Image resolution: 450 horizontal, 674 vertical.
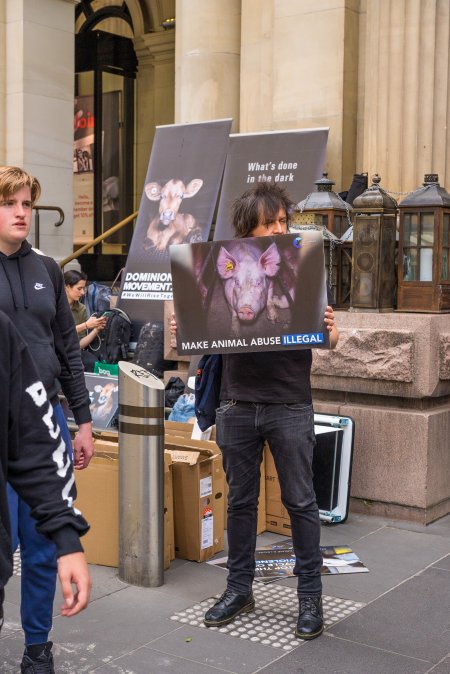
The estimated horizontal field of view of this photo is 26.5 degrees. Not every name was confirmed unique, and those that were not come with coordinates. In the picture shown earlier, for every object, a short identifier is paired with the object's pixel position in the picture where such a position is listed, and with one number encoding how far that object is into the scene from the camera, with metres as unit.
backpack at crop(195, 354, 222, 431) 4.62
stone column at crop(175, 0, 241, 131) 10.37
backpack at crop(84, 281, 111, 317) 10.49
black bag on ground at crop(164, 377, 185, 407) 7.86
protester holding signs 4.31
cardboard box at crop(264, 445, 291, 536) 6.02
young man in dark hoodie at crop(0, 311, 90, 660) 2.26
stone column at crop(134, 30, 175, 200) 17.72
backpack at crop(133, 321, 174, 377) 8.65
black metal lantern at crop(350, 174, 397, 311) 6.55
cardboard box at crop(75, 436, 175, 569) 5.36
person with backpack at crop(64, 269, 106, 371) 8.81
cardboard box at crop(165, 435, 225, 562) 5.43
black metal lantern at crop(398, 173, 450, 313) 6.42
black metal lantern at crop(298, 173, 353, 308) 6.96
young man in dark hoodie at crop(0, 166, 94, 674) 3.67
